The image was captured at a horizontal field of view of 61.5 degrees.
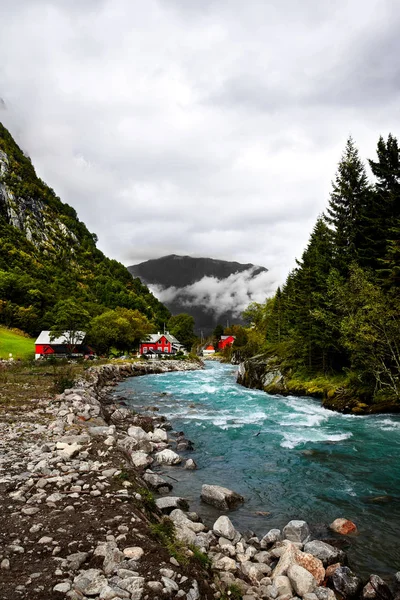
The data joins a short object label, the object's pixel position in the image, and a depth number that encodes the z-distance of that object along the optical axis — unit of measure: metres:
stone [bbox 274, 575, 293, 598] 6.38
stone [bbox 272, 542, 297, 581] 6.91
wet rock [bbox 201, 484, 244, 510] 10.47
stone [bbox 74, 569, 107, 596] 4.73
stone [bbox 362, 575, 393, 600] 6.55
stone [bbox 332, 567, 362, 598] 6.63
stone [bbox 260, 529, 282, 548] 8.33
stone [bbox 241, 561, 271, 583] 6.85
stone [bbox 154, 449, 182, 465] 14.35
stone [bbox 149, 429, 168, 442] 17.31
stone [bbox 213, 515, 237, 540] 8.38
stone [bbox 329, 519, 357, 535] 9.14
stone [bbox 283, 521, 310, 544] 8.48
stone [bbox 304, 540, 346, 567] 7.55
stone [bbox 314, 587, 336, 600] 6.28
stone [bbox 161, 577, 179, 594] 4.91
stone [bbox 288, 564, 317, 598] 6.43
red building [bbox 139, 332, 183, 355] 110.56
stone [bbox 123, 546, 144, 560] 5.63
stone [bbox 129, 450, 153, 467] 13.18
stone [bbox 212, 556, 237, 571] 6.87
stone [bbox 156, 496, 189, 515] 9.50
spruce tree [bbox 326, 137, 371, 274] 31.25
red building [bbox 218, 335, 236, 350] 167.75
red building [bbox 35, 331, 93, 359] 64.53
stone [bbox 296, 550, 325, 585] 6.98
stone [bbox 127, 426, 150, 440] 17.03
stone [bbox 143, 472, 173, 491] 11.38
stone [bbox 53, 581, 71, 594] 4.67
